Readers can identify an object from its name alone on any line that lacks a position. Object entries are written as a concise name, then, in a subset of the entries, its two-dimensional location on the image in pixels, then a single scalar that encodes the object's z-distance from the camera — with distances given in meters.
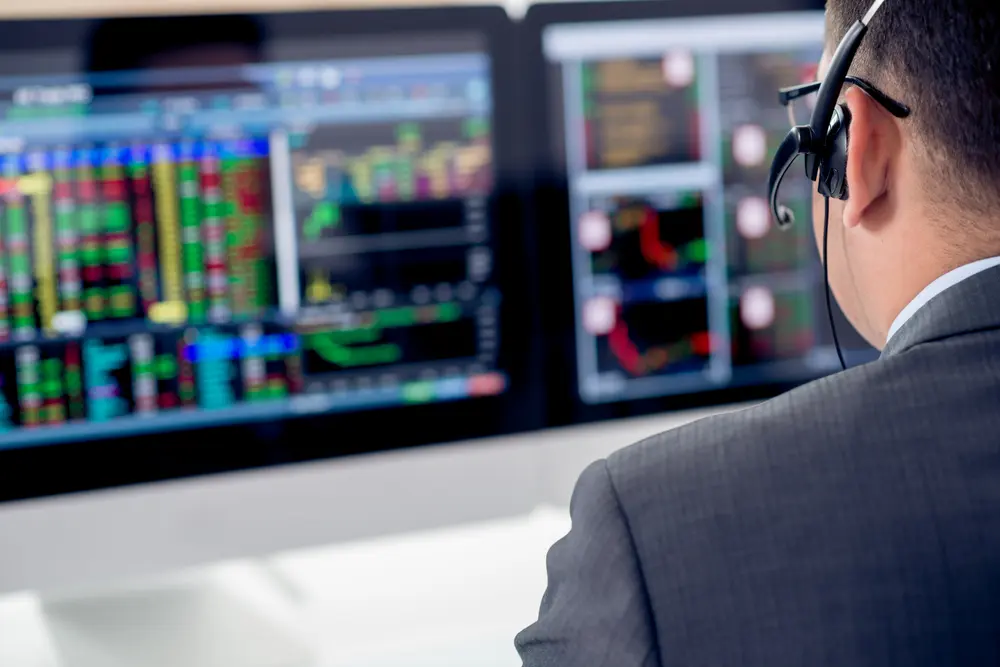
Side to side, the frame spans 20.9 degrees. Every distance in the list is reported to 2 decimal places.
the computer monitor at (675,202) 1.98
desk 1.89
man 1.43
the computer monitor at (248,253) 1.83
